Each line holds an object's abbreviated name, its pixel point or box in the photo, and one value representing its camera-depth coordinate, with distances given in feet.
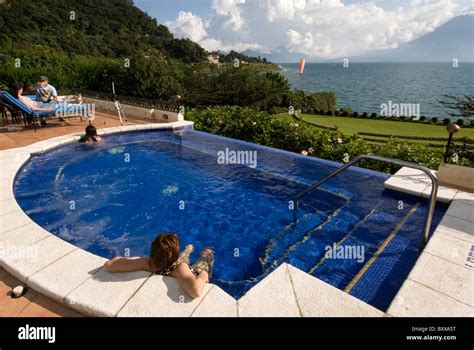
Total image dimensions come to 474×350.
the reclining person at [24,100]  35.47
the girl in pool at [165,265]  10.60
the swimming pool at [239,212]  15.21
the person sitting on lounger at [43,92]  38.17
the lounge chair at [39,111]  34.73
